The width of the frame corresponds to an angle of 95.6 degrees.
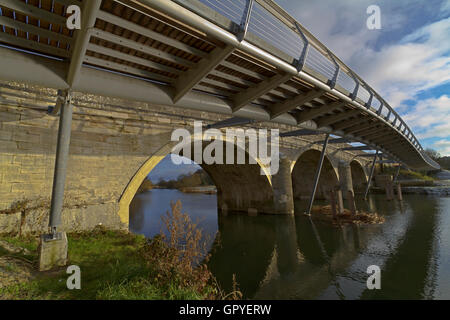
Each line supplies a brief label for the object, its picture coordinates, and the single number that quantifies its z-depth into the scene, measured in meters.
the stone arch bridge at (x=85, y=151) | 6.11
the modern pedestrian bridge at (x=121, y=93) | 3.51
